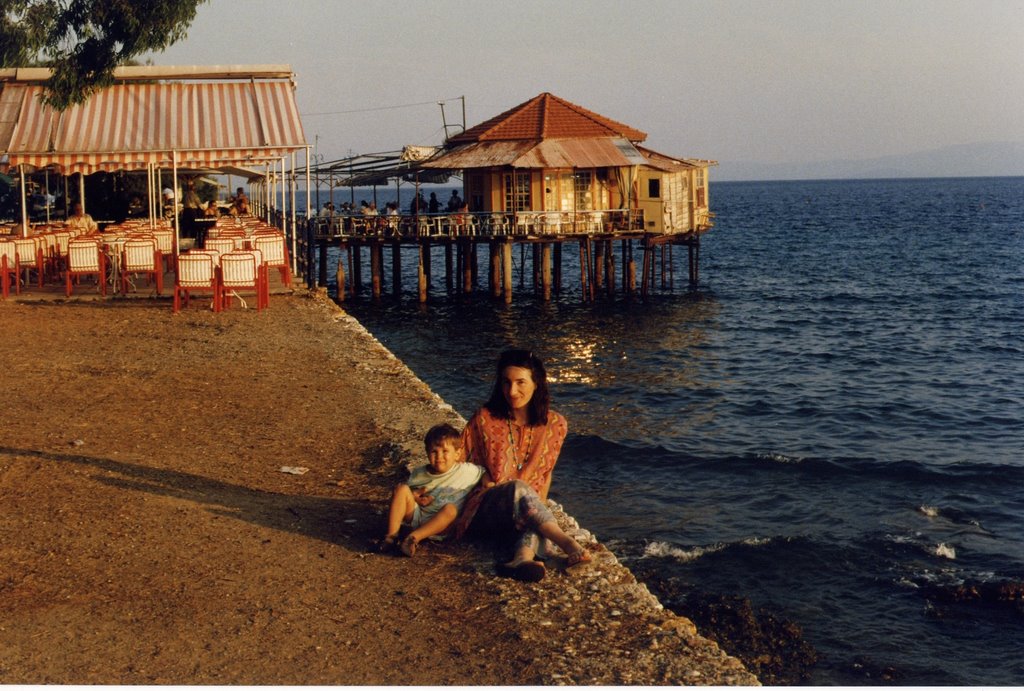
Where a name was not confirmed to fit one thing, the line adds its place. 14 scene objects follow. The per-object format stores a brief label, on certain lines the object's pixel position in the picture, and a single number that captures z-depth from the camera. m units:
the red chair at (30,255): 21.45
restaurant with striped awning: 22.06
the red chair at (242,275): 18.73
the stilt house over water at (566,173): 38.38
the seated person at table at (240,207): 33.19
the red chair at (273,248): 20.78
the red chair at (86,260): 20.53
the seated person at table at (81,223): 24.95
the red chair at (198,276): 18.75
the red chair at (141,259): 20.48
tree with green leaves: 22.98
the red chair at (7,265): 20.69
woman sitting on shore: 7.20
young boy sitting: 7.16
